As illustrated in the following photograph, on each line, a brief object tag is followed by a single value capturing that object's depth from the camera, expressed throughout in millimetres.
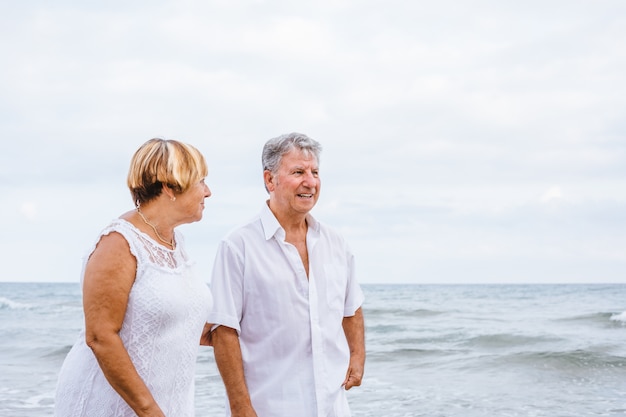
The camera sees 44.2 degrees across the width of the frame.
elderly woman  2281
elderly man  3104
